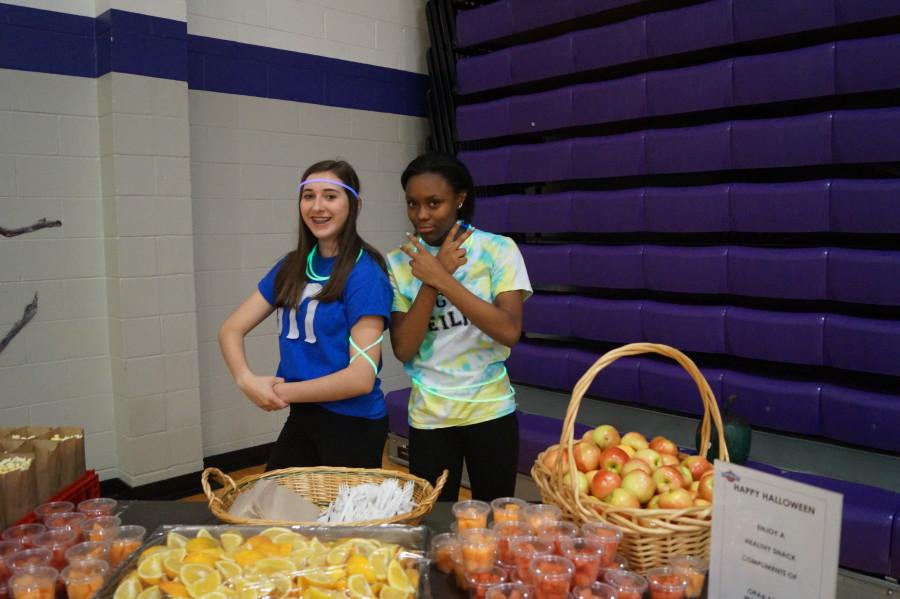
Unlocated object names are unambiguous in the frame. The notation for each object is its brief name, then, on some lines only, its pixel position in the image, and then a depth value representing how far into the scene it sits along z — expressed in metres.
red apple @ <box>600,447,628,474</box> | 1.41
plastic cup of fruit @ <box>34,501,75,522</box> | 1.41
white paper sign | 0.90
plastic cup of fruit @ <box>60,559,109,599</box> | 1.13
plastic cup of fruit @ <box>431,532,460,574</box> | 1.22
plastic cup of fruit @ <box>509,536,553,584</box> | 1.12
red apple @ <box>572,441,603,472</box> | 1.43
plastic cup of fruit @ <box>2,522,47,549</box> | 1.29
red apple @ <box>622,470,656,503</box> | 1.29
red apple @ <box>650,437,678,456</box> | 1.52
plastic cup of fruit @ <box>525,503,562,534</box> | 1.27
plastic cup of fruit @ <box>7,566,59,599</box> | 1.11
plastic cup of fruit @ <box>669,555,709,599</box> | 1.15
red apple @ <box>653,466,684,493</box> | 1.31
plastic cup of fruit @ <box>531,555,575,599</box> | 1.06
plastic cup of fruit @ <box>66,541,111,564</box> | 1.21
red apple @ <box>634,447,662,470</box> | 1.42
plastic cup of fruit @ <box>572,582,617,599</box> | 1.06
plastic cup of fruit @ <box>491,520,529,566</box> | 1.20
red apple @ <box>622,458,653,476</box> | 1.36
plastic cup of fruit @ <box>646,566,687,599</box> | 1.11
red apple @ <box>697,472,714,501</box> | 1.30
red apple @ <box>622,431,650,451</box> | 1.53
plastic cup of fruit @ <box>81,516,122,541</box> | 1.29
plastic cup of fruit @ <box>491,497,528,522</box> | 1.31
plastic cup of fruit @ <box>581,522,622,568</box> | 1.15
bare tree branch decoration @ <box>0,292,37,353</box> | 3.37
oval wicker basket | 1.51
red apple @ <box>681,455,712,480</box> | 1.43
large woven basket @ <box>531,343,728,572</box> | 1.19
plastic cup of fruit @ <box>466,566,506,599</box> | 1.12
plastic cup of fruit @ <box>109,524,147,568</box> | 1.26
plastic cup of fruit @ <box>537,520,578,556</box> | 1.17
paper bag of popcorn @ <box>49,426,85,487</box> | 1.70
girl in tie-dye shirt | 1.81
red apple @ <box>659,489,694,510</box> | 1.24
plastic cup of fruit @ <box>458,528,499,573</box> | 1.15
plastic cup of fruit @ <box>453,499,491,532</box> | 1.29
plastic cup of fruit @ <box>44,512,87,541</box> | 1.34
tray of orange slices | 1.08
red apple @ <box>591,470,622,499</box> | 1.33
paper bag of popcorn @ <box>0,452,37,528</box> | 1.51
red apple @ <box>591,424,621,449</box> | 1.54
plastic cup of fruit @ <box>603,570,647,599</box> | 1.06
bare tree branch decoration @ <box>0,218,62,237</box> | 3.33
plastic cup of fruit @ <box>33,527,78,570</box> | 1.24
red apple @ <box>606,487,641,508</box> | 1.26
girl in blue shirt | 1.78
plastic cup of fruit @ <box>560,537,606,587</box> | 1.10
